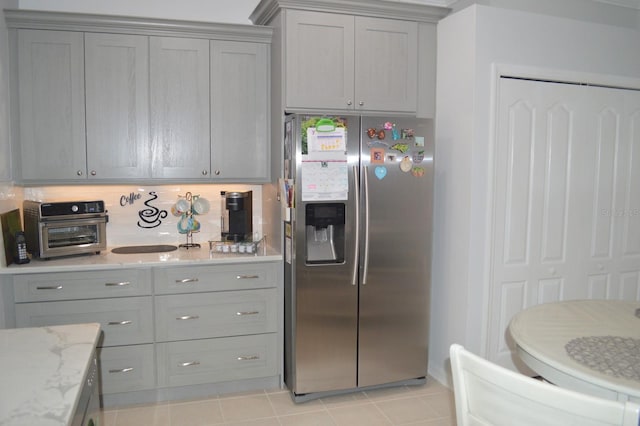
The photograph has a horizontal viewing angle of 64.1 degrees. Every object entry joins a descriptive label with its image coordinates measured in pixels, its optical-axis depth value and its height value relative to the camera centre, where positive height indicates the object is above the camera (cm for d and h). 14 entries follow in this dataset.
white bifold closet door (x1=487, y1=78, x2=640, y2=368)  324 -16
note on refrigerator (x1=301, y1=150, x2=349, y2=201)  302 -4
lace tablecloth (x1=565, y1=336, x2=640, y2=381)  165 -63
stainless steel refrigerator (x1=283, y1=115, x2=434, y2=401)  304 -49
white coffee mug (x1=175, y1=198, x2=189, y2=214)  353 -26
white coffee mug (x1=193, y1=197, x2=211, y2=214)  356 -26
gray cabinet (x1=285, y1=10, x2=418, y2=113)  319 +69
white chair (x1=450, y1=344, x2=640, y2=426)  108 -53
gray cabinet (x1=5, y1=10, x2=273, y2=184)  309 +43
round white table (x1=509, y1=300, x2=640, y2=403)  161 -63
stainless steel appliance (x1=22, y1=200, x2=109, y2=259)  302 -37
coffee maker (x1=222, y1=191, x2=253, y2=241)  350 -32
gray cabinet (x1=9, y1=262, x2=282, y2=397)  295 -89
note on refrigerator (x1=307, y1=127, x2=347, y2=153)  300 +18
